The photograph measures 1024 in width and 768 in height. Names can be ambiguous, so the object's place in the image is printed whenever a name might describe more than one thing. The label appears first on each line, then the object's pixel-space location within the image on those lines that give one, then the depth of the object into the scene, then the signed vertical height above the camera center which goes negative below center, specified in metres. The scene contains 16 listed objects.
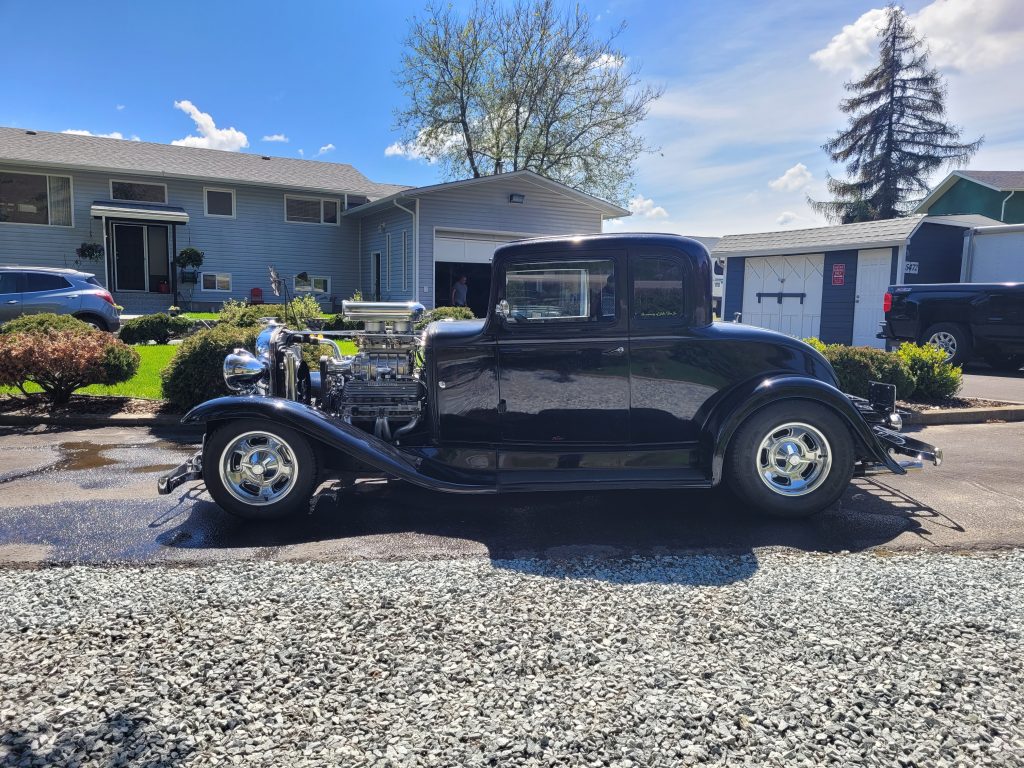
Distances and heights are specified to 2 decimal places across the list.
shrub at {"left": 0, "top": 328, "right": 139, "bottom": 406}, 8.38 -0.61
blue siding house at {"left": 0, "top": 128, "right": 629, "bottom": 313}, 20.98 +2.88
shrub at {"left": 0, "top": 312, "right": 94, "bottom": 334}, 9.46 -0.20
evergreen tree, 38.66 +10.46
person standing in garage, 19.88 +0.67
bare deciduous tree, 29.16 +8.84
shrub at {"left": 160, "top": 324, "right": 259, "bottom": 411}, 8.12 -0.65
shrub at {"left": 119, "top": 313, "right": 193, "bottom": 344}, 14.84 -0.39
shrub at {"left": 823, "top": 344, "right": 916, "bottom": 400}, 8.48 -0.52
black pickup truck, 12.66 +0.13
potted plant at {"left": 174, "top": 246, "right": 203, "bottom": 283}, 21.75 +1.52
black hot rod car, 4.79 -0.62
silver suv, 14.18 +0.28
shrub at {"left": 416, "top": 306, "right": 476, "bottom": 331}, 13.60 +0.07
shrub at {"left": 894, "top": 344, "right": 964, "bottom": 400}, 9.15 -0.62
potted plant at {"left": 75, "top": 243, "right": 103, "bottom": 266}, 21.20 +1.71
